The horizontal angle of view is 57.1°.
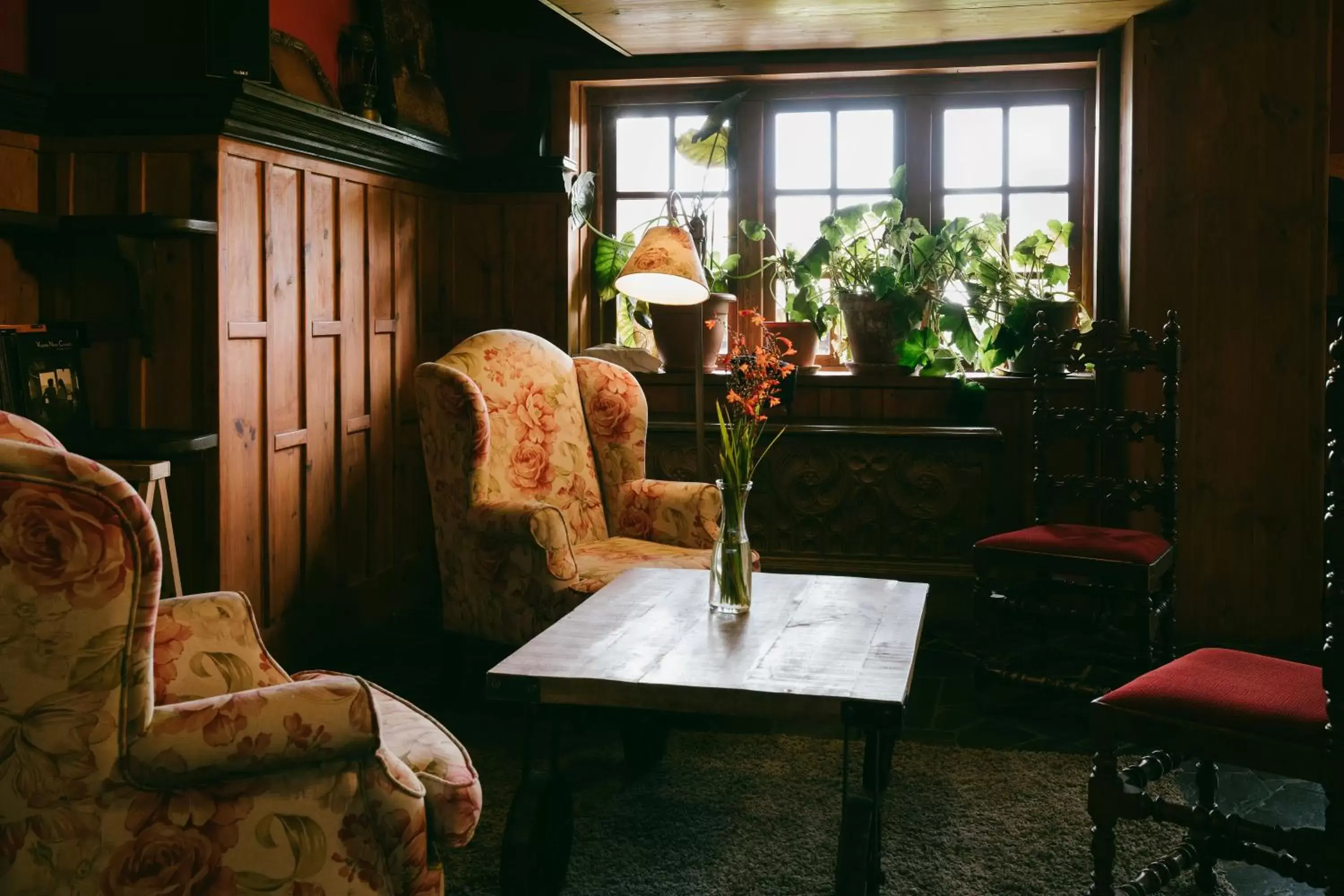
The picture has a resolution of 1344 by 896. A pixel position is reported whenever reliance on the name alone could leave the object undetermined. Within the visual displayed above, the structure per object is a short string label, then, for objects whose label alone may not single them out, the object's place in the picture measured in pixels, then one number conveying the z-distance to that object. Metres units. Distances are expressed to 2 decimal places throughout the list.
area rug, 2.38
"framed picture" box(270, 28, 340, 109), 3.73
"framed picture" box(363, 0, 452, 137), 4.33
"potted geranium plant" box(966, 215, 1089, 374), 4.47
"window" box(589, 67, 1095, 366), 4.74
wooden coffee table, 2.05
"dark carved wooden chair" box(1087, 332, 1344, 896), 1.79
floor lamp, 3.15
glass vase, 2.60
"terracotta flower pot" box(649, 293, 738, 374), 4.67
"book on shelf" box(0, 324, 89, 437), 2.87
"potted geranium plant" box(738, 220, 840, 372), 4.66
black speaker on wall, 3.24
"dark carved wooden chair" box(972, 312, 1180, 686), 3.36
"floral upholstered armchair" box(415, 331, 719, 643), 3.23
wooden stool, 2.88
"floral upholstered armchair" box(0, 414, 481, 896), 1.45
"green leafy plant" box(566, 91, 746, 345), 4.84
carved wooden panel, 4.32
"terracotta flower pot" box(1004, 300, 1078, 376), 4.42
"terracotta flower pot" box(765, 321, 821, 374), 4.63
